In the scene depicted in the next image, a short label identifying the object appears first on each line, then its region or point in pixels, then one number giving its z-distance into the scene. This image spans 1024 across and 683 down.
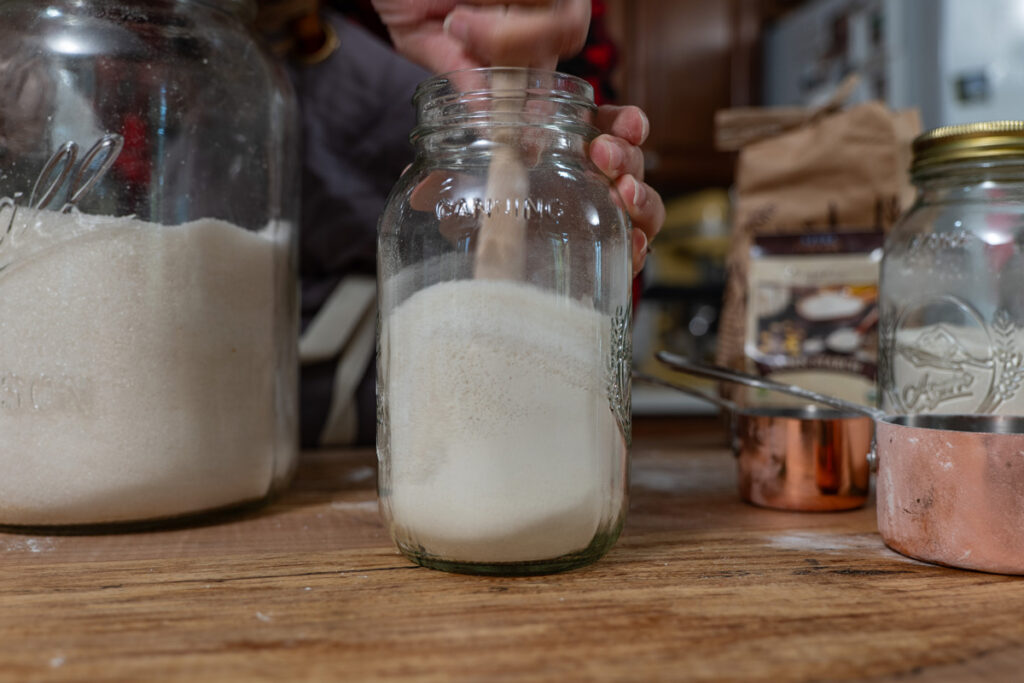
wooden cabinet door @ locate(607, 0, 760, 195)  2.40
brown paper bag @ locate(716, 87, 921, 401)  0.90
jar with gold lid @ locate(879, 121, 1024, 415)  0.55
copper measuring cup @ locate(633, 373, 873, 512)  0.57
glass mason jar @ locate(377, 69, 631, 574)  0.40
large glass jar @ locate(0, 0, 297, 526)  0.49
